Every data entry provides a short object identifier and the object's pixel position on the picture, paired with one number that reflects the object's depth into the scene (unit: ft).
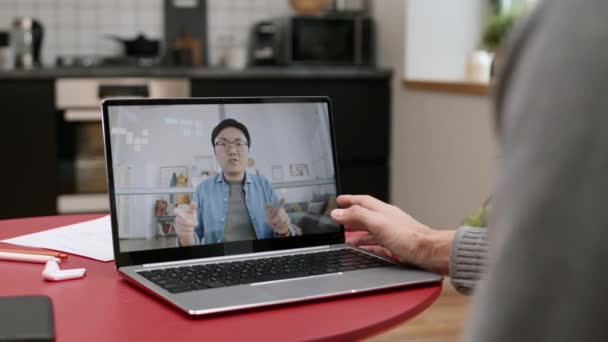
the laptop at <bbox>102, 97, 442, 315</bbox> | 3.64
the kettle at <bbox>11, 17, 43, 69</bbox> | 13.84
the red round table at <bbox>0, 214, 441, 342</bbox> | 2.91
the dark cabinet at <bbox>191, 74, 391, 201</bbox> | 14.12
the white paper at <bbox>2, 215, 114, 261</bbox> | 4.21
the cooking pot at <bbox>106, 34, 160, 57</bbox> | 14.38
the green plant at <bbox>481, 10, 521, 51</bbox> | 12.27
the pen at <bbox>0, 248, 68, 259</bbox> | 4.04
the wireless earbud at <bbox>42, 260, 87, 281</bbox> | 3.65
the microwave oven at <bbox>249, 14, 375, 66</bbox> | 14.42
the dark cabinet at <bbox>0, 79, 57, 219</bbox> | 13.17
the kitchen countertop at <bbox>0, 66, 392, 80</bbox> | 13.10
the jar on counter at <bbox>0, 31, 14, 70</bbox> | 13.63
